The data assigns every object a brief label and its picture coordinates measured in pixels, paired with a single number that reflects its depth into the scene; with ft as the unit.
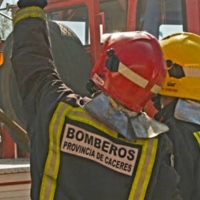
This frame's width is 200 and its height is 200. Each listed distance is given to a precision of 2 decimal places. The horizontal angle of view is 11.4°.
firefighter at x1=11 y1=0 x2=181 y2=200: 10.45
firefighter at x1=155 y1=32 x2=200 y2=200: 12.03
